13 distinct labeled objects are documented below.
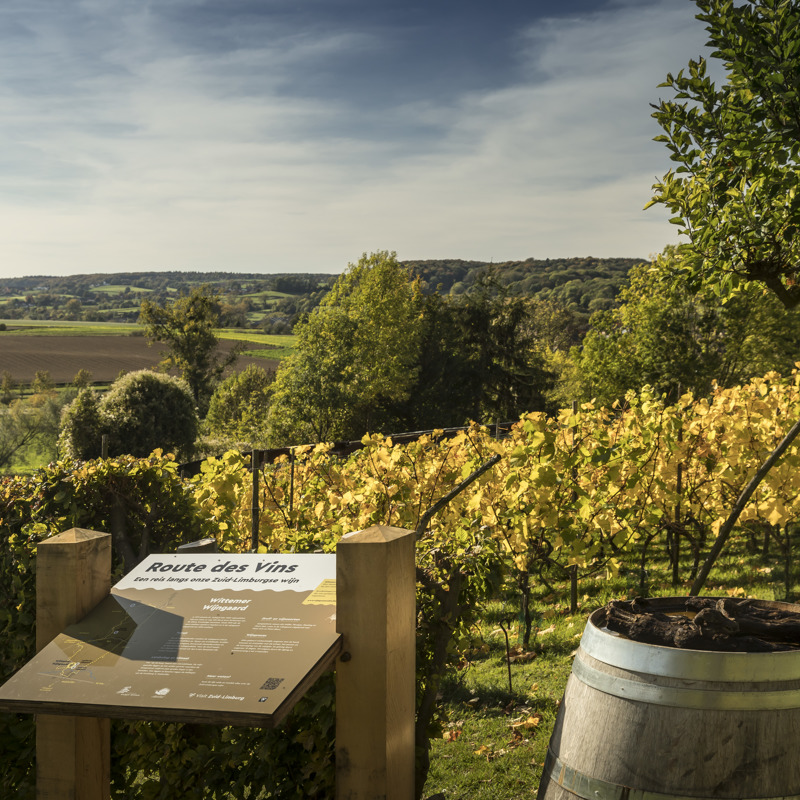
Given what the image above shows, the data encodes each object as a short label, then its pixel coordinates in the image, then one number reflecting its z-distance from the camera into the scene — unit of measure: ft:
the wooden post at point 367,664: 7.06
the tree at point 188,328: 147.13
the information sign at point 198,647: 6.42
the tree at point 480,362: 124.36
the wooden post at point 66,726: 8.16
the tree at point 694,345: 99.76
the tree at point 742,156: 10.47
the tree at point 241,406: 125.88
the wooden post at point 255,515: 13.44
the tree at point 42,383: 163.43
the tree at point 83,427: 85.51
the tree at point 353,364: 114.01
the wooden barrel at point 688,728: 6.31
